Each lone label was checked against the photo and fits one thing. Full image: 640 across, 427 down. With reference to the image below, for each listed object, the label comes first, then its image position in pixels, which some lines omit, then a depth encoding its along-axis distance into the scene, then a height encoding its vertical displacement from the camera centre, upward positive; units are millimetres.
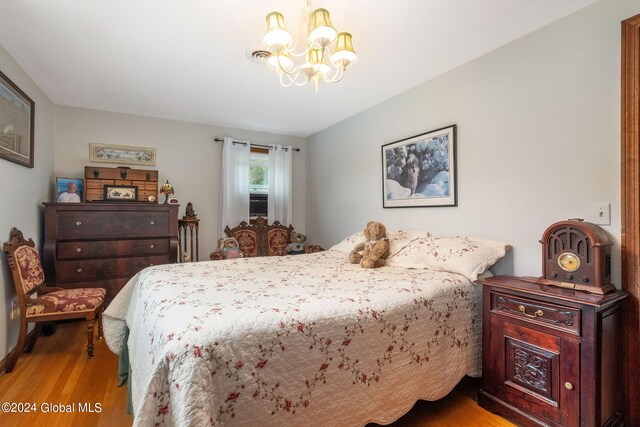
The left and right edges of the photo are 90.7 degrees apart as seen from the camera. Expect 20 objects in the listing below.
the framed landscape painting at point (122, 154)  3709 +701
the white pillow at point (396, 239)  2690 -248
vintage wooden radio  1606 -237
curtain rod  4315 +964
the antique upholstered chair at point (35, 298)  2381 -696
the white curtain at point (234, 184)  4277 +384
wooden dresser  3129 -311
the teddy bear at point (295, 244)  4434 -460
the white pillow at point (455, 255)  2100 -300
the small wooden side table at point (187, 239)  3965 -348
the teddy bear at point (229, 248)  3898 -447
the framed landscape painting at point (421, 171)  2678 +391
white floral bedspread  1103 -574
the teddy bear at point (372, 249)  2482 -304
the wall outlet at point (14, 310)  2561 -804
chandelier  1585 +898
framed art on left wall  2348 +722
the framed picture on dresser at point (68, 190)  3361 +239
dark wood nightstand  1477 -734
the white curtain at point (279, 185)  4574 +399
